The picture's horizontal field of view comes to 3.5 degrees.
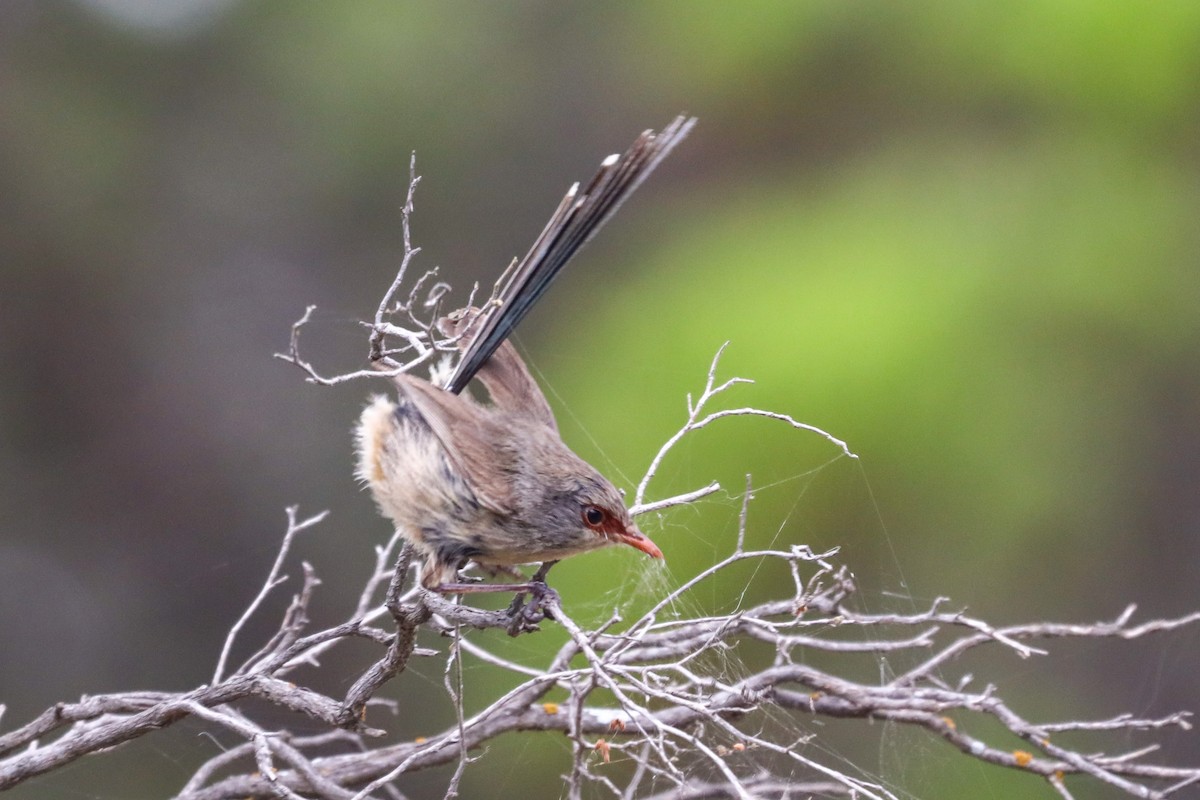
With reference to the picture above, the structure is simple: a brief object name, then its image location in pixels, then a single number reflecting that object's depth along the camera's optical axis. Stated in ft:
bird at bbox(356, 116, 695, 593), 11.14
